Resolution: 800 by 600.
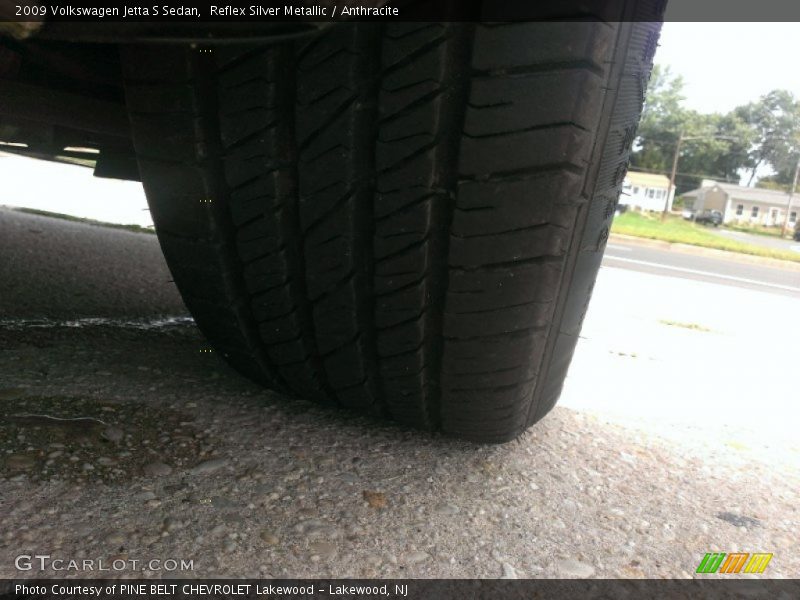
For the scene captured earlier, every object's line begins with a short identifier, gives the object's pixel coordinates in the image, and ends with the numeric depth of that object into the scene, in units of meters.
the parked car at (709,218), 36.38
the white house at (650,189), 42.16
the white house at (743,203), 41.66
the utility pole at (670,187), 28.71
